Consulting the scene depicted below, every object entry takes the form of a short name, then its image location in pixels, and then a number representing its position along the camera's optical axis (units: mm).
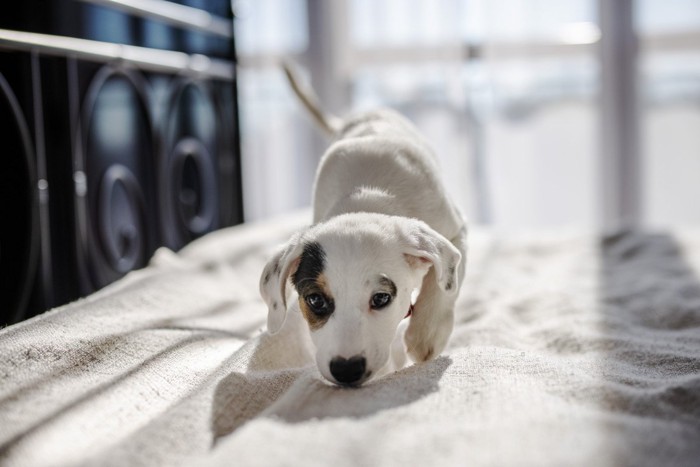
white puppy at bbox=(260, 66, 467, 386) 670
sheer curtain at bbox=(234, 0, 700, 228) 1771
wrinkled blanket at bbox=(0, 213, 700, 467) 539
